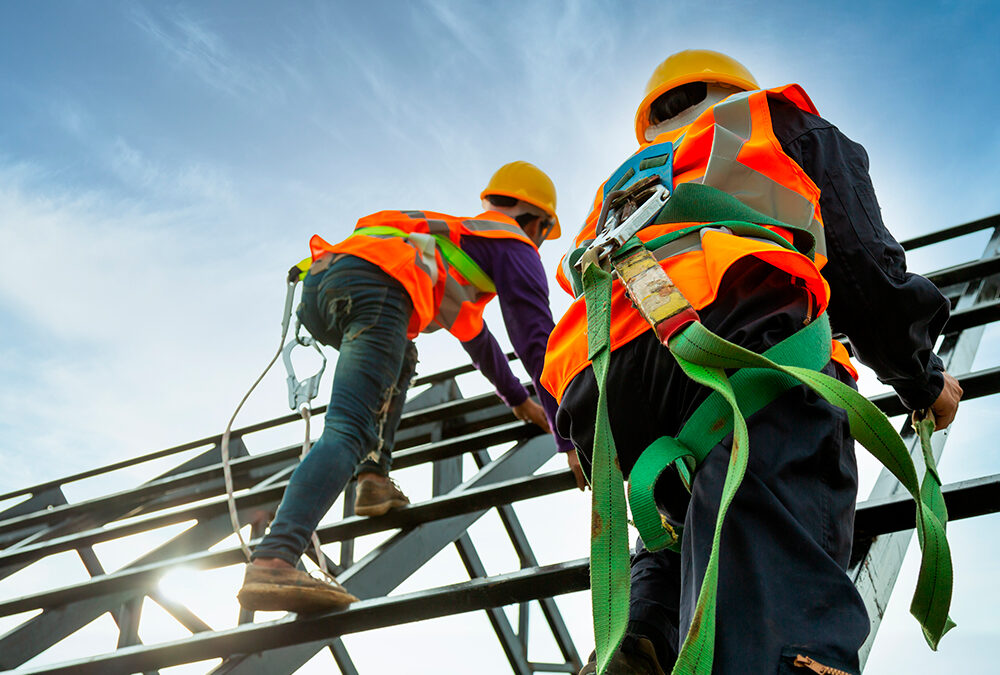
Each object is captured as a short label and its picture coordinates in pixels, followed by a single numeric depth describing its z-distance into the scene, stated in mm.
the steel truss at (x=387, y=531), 1945
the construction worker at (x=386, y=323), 2348
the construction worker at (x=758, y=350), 1030
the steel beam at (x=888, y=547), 1473
